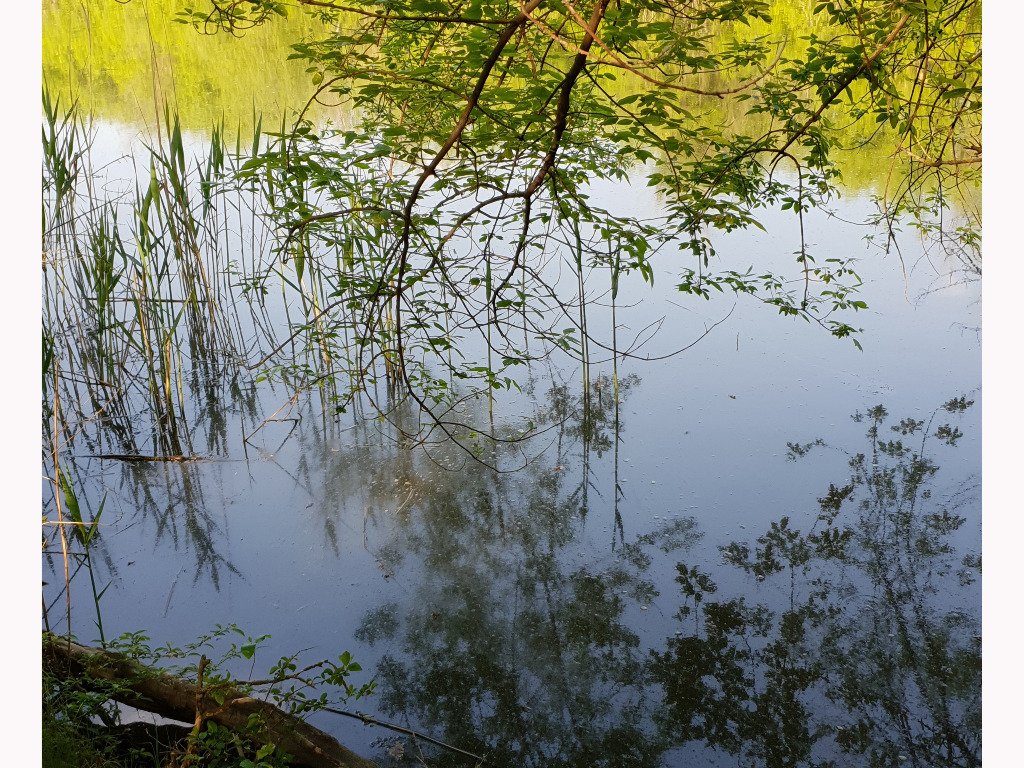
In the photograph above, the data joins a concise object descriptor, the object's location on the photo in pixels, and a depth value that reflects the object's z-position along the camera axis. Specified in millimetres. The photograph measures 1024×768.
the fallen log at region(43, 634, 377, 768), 1627
